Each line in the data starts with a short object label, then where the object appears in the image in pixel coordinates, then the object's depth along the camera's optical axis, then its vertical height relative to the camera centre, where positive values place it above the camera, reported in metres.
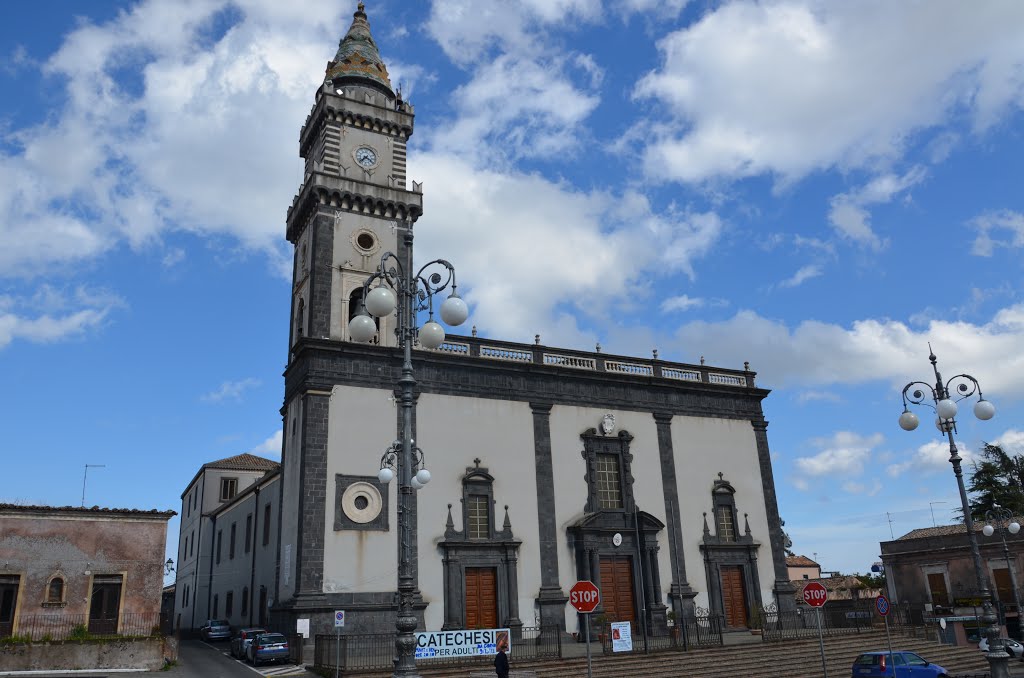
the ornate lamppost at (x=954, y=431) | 15.36 +3.08
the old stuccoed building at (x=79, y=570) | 22.67 +1.26
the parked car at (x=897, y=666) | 21.61 -2.39
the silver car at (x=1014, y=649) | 28.59 -2.92
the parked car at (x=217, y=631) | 35.03 -1.02
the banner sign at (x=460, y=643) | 22.56 -1.31
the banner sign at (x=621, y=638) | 24.77 -1.48
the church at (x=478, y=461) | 27.58 +5.07
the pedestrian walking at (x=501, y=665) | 19.30 -1.65
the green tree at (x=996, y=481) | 53.34 +6.04
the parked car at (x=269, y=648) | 24.56 -1.30
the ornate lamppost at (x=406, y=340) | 11.71 +4.12
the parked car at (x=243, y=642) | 26.69 -1.18
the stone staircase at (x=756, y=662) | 22.80 -2.31
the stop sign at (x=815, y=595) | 17.16 -0.30
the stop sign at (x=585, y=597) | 15.87 -0.12
